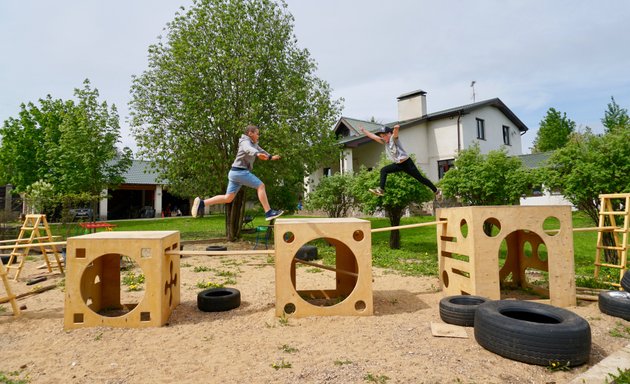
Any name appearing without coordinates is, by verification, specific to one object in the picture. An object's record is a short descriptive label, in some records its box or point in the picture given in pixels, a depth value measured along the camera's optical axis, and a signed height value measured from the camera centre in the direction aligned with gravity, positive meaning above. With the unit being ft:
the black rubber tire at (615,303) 16.93 -4.75
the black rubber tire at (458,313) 16.21 -4.79
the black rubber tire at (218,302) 19.61 -4.93
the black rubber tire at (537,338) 12.21 -4.62
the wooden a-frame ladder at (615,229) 22.91 -1.65
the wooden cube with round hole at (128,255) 17.01 -2.93
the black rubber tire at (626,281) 18.70 -4.11
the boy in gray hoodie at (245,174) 20.01 +2.02
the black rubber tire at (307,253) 36.29 -4.45
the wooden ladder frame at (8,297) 18.63 -4.22
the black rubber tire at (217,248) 38.27 -4.00
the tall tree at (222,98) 46.70 +14.79
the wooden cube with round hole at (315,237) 18.29 -2.57
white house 83.35 +17.05
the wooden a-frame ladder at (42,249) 29.08 -3.03
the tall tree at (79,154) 66.59 +12.80
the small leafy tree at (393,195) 42.16 +1.44
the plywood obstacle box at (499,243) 19.10 -2.22
